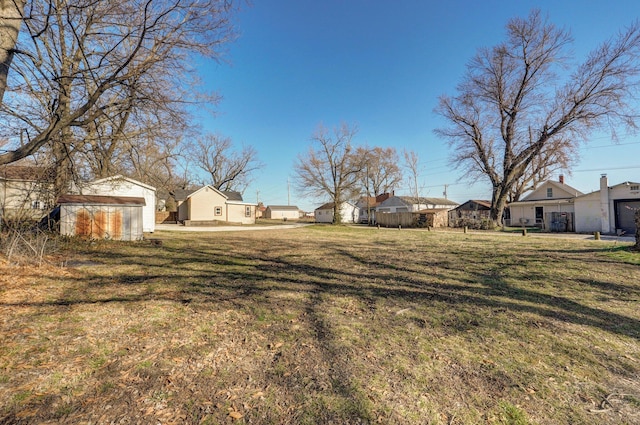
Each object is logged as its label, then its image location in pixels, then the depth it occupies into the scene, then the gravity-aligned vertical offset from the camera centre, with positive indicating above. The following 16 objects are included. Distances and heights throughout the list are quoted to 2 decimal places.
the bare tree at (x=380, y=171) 41.24 +8.21
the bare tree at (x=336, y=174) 32.72 +5.32
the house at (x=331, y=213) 47.84 +1.37
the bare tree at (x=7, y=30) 4.49 +3.09
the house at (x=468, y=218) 26.98 +0.09
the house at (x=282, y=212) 67.06 +2.31
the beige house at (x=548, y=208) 22.48 +0.96
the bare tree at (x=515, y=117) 21.78 +8.39
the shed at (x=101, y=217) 11.66 +0.32
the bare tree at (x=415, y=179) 42.31 +5.90
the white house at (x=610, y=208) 19.28 +0.64
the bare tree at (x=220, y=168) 41.16 +7.77
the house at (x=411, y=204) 43.16 +2.53
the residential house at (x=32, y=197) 9.27 +1.03
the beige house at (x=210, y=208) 30.91 +1.64
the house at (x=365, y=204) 50.95 +3.05
